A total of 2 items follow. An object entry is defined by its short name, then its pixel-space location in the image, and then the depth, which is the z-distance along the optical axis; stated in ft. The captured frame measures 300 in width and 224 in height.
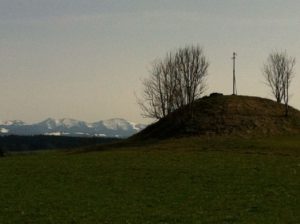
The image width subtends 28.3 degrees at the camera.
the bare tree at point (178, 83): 376.27
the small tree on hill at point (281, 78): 379.55
